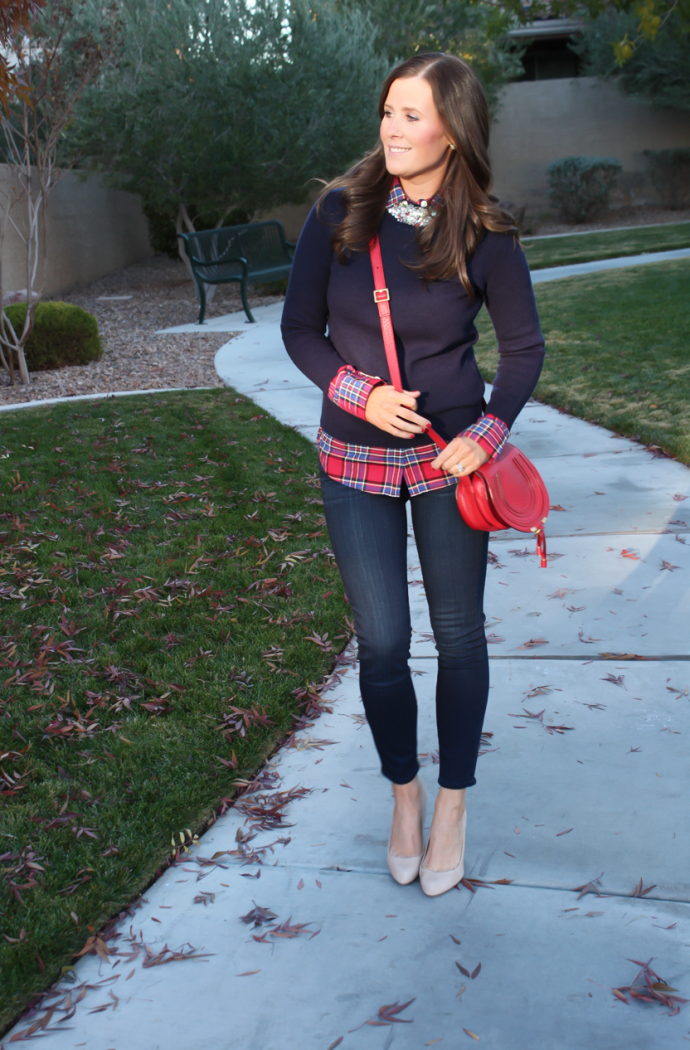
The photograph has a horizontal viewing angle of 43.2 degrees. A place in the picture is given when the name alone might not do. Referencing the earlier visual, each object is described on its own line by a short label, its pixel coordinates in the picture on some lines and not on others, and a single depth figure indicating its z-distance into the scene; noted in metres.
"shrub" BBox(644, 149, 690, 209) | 23.88
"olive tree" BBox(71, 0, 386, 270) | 13.66
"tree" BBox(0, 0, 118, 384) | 7.44
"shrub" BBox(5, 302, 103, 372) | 9.36
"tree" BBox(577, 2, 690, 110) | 22.69
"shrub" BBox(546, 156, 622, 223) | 22.73
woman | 1.91
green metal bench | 12.62
